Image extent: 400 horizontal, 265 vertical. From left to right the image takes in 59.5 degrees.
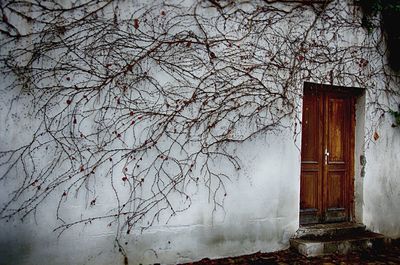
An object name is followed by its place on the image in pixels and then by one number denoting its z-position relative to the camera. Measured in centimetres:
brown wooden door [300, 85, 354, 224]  501
